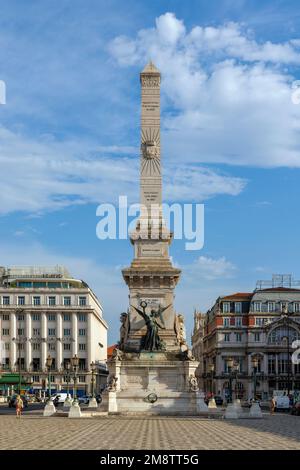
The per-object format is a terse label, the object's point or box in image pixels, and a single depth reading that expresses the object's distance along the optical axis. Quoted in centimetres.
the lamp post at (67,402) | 7881
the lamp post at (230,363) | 7029
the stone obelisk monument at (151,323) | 5981
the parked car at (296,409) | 6856
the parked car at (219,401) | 9599
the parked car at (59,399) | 9034
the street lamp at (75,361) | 6700
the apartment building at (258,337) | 12825
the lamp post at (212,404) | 6841
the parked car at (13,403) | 8788
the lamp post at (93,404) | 7196
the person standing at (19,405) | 5688
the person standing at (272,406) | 6901
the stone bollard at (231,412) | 5653
